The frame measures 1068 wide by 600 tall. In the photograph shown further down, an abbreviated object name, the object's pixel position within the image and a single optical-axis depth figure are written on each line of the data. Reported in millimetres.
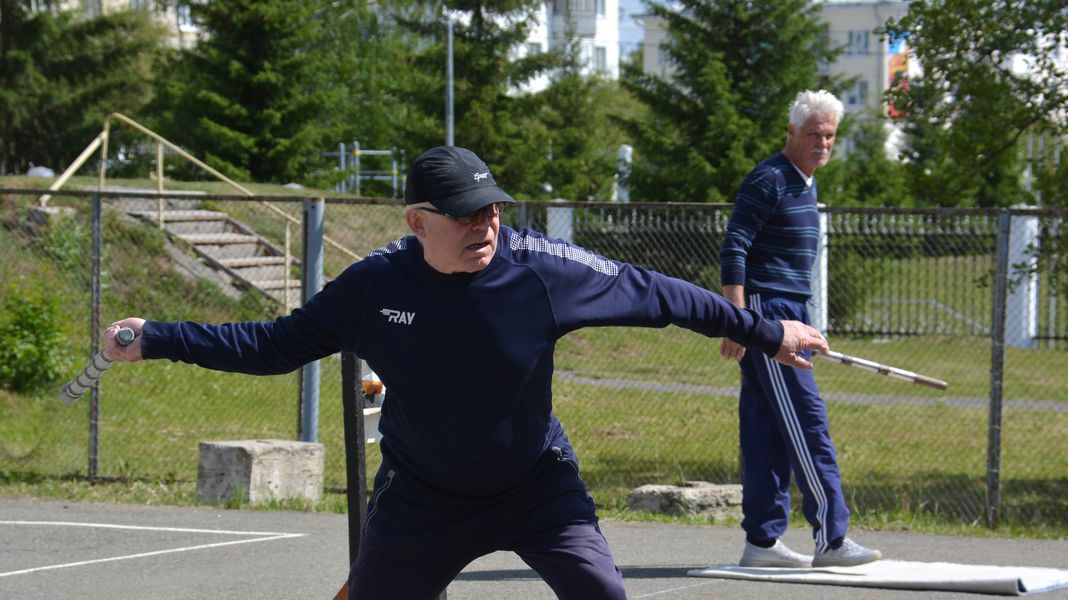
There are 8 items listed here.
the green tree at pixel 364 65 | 47750
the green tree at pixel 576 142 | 38562
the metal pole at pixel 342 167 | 35831
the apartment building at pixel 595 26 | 91269
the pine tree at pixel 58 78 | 32219
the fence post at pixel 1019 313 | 16906
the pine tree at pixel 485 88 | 31797
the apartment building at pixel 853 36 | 90500
